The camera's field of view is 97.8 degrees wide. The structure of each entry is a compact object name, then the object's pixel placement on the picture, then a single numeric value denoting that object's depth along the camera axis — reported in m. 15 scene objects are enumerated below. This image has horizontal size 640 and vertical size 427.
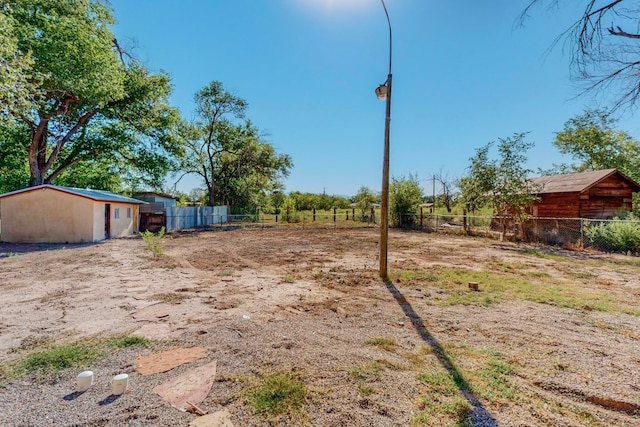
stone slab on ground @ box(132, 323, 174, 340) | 3.21
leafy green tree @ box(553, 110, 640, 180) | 21.02
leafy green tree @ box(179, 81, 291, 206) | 23.30
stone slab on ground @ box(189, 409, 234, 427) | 1.83
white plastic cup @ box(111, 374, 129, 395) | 2.15
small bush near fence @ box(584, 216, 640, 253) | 9.07
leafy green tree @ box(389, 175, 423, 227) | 18.56
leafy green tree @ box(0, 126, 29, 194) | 14.76
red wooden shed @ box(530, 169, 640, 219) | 12.68
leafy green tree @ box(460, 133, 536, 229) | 12.22
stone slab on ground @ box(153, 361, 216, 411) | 2.07
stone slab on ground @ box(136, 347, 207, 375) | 2.52
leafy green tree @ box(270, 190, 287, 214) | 32.83
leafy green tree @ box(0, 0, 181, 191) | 11.94
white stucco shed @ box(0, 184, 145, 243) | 11.88
